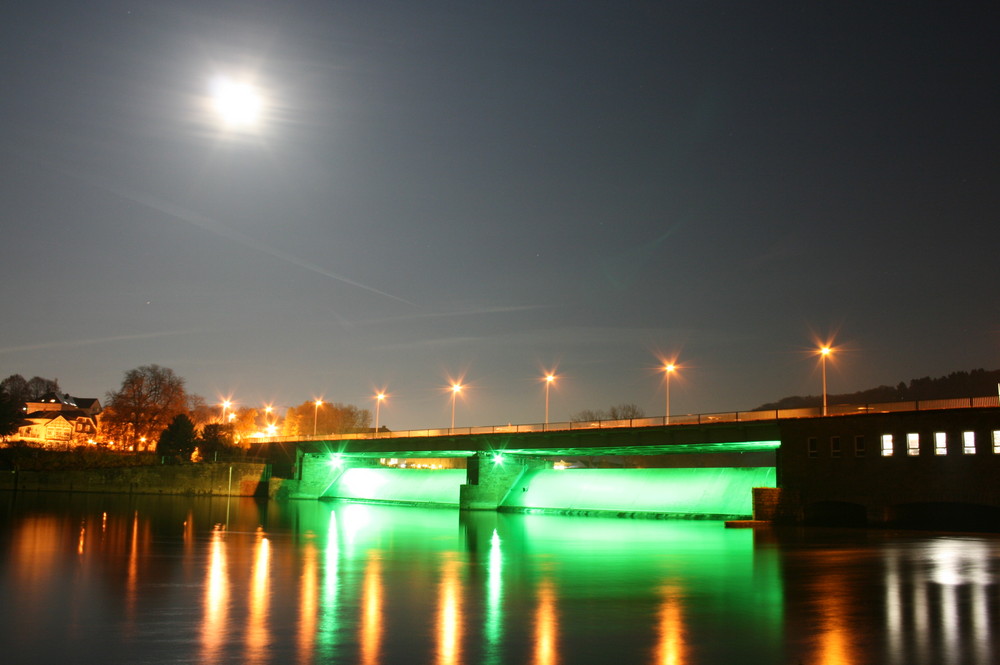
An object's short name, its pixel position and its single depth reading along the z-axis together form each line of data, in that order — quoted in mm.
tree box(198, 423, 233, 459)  132625
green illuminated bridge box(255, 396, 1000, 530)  52469
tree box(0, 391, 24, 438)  124625
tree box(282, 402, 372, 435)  193875
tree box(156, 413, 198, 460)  126500
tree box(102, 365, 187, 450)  137875
